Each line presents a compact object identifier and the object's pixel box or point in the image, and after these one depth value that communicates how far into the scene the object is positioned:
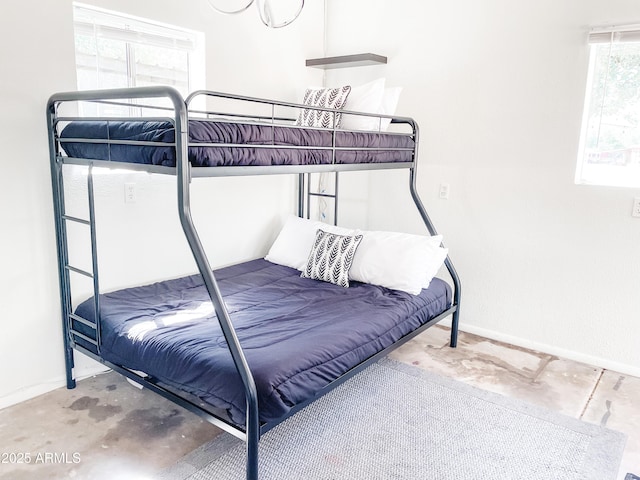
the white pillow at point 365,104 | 2.86
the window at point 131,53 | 2.48
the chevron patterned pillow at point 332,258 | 2.88
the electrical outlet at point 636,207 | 2.61
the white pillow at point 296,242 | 3.20
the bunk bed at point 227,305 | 1.70
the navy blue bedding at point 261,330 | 1.77
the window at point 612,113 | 2.62
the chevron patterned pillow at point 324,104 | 2.88
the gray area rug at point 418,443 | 1.87
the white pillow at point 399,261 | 2.78
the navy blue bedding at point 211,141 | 1.73
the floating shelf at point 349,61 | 3.33
